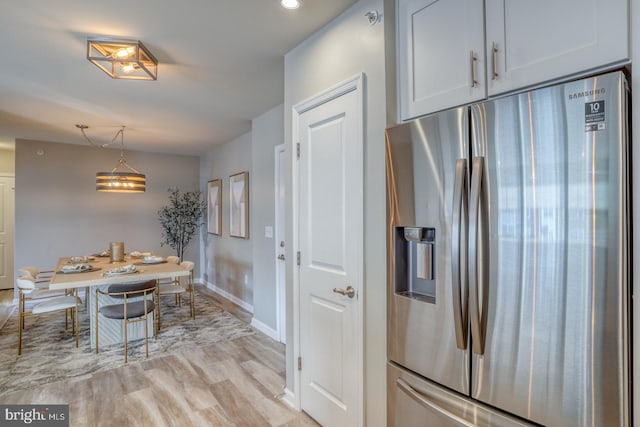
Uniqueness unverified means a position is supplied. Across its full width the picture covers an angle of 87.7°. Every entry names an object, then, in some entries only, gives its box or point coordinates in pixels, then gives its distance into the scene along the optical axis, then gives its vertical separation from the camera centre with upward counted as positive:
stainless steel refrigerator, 0.98 -0.18
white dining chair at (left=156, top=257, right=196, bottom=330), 3.98 -0.99
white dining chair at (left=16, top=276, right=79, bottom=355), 3.28 -0.95
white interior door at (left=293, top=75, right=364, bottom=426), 1.84 -0.27
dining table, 3.14 -0.64
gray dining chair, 3.15 -0.96
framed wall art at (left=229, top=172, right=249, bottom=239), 4.72 +0.09
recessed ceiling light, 1.82 +1.15
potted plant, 6.17 -0.15
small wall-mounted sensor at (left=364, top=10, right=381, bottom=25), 1.69 +0.99
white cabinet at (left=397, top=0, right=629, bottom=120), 1.04 +0.61
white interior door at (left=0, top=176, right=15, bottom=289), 6.22 -0.29
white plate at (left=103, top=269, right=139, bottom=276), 3.32 -0.61
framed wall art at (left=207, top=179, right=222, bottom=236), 5.65 +0.08
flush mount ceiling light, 2.18 +1.07
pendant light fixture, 3.90 +0.36
